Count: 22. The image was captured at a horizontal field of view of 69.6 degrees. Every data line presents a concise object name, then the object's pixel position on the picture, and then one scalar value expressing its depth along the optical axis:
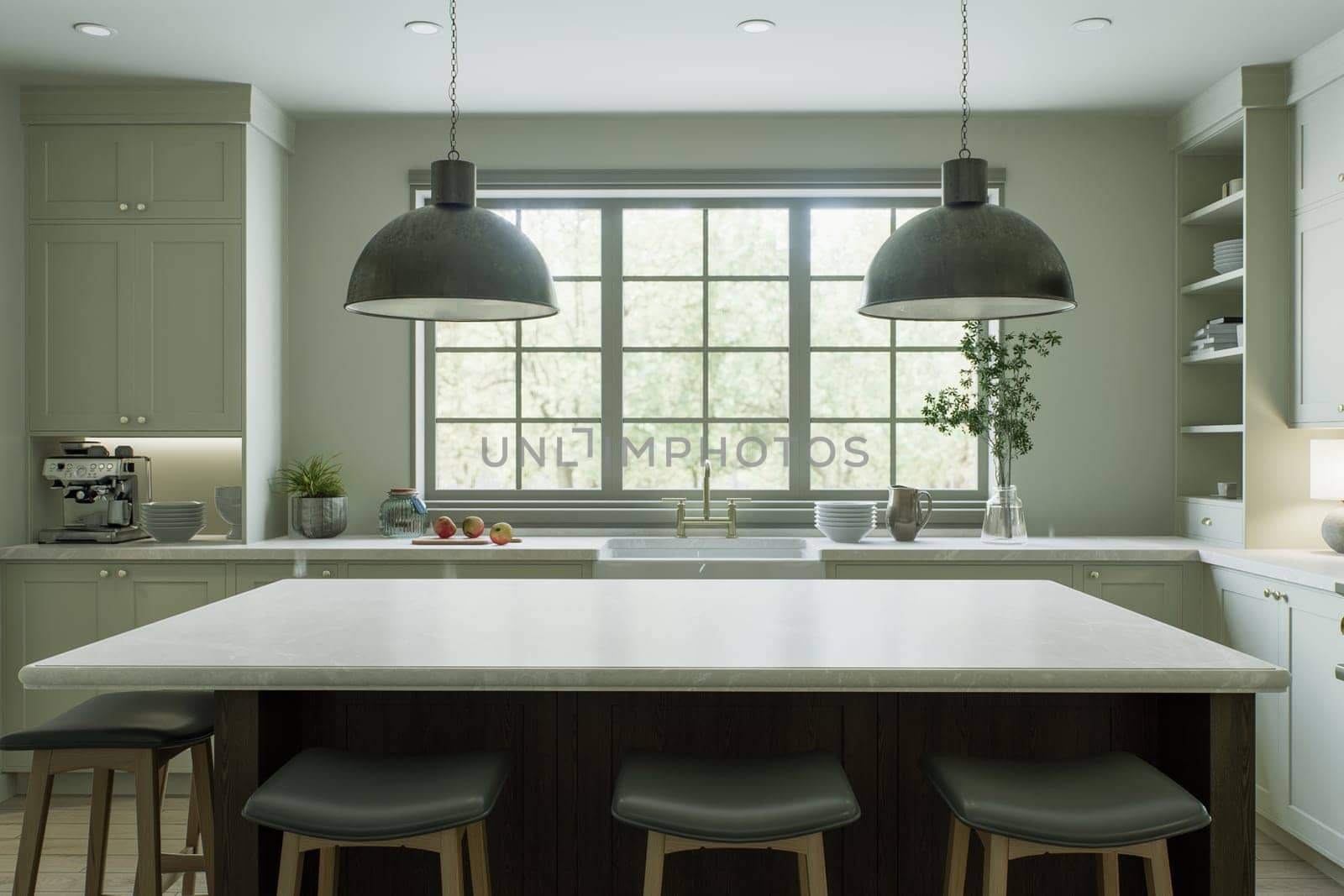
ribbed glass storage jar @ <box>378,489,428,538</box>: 4.14
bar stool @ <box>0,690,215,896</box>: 2.03
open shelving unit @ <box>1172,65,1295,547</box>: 3.69
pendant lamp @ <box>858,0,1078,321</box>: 1.90
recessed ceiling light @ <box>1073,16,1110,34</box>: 3.31
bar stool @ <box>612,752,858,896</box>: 1.64
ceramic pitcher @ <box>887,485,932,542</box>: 3.98
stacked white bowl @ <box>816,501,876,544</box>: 3.95
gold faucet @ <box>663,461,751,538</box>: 4.21
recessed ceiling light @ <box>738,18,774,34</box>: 3.35
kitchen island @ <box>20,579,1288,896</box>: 1.76
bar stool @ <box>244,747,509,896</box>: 1.66
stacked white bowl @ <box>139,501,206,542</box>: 3.88
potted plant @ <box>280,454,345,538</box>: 4.02
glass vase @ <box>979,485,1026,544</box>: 3.97
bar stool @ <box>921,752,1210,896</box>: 1.65
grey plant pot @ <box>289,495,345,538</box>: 4.02
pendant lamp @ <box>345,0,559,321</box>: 1.92
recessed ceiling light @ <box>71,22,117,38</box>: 3.36
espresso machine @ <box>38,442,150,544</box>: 3.84
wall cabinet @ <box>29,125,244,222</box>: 3.90
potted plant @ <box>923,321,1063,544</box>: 3.93
